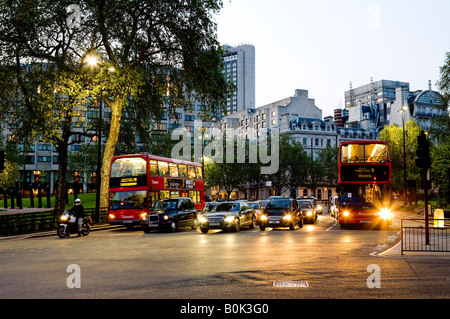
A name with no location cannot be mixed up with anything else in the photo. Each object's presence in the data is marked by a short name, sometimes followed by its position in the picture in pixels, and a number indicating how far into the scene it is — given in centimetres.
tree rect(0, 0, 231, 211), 2652
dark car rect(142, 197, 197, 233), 2453
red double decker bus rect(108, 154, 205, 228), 2762
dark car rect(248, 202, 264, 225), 3499
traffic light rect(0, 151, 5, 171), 1832
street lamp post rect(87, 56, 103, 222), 2903
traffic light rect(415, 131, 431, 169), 1563
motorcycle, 2178
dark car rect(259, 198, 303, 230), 2438
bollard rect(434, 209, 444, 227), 2289
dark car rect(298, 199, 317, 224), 3156
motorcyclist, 2231
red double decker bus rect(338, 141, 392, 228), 2488
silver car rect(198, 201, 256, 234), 2347
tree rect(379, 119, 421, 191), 5350
